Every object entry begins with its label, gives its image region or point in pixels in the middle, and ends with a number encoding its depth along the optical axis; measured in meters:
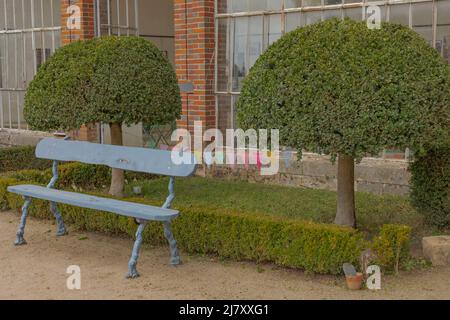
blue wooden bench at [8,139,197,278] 5.16
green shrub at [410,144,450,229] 5.96
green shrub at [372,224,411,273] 4.89
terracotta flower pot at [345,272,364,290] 4.73
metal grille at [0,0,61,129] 12.53
